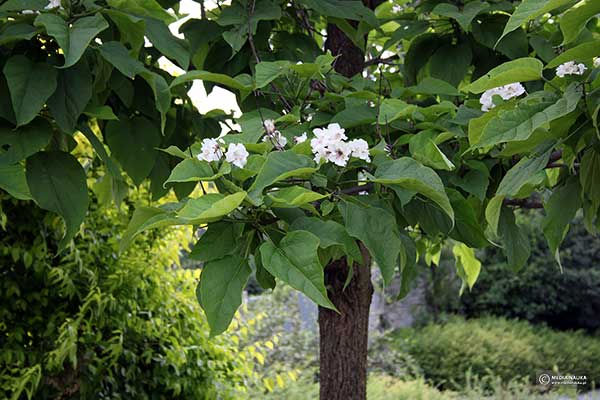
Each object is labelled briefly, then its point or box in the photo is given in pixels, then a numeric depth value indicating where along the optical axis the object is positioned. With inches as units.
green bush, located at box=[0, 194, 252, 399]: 111.6
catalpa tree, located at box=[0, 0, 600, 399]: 36.3
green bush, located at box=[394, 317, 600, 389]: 292.2
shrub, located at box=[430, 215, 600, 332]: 361.4
